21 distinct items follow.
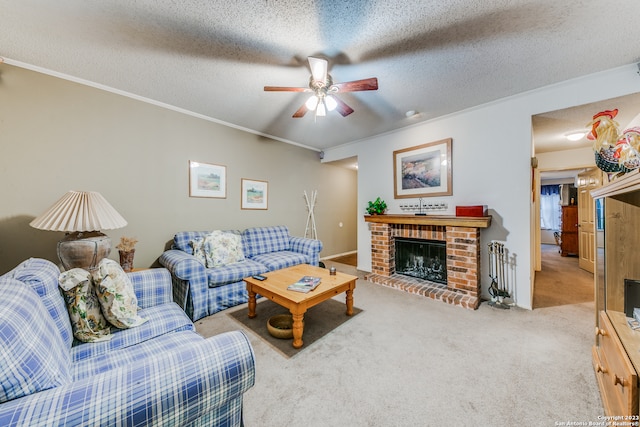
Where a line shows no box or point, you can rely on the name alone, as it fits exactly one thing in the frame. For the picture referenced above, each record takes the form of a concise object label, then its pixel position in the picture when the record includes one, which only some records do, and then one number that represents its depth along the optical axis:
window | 7.27
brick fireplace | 2.82
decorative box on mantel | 2.82
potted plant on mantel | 3.85
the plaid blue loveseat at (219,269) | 2.37
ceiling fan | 1.89
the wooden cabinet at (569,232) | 5.62
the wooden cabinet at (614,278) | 1.14
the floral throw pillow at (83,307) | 1.30
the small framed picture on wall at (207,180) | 3.24
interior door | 4.04
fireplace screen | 3.32
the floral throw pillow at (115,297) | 1.37
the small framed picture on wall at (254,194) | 3.81
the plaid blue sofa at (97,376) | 0.66
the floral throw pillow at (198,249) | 2.80
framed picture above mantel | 3.32
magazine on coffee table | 2.10
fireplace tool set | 2.72
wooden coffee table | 1.91
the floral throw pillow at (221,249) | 2.81
